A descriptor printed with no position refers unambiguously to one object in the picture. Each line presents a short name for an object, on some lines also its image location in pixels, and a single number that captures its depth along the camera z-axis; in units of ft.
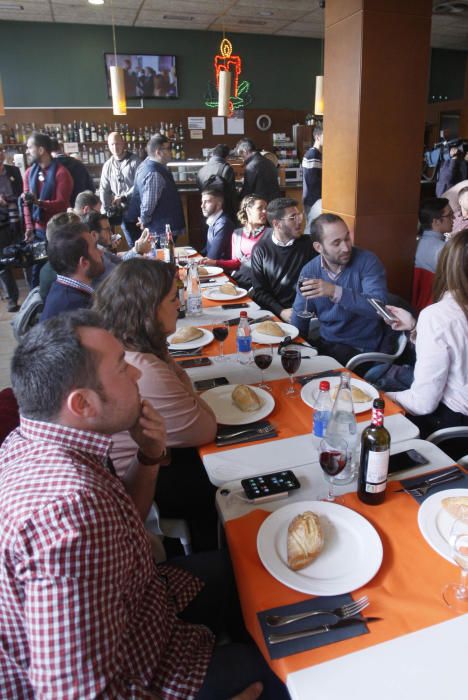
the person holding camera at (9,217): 18.29
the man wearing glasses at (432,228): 11.52
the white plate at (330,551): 3.54
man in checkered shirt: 2.71
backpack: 8.82
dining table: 2.96
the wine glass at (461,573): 3.40
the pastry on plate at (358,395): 5.94
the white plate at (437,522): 3.79
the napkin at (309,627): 3.13
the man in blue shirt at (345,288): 9.29
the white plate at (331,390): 5.84
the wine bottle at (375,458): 4.13
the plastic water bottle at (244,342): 7.55
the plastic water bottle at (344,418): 5.15
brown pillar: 11.66
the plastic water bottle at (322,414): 5.32
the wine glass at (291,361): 6.27
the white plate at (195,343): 8.05
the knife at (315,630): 3.18
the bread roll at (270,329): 8.33
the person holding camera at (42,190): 16.24
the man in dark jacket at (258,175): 19.31
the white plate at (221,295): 10.71
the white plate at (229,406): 5.76
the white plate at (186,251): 15.77
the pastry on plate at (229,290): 10.98
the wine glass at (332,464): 4.29
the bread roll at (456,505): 4.04
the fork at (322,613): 3.29
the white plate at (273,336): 8.10
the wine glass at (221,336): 7.45
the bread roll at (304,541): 3.70
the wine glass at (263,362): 6.42
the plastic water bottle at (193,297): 9.76
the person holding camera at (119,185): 19.12
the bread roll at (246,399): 5.91
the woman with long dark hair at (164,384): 5.33
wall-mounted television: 26.73
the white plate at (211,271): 12.70
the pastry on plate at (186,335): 8.29
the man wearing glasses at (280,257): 11.35
